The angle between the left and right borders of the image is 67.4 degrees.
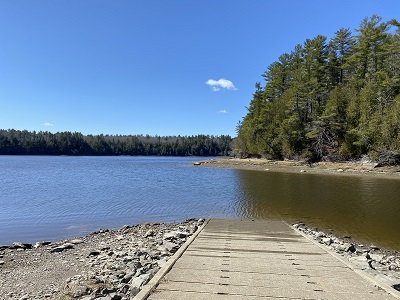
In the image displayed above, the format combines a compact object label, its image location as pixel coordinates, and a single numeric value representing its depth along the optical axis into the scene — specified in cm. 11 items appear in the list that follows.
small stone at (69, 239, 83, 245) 1168
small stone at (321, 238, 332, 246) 1083
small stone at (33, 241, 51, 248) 1145
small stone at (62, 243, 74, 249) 1091
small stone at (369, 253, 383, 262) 938
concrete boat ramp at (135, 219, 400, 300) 469
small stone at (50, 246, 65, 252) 1052
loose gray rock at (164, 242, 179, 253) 884
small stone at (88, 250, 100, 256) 988
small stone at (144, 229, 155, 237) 1228
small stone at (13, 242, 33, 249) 1115
